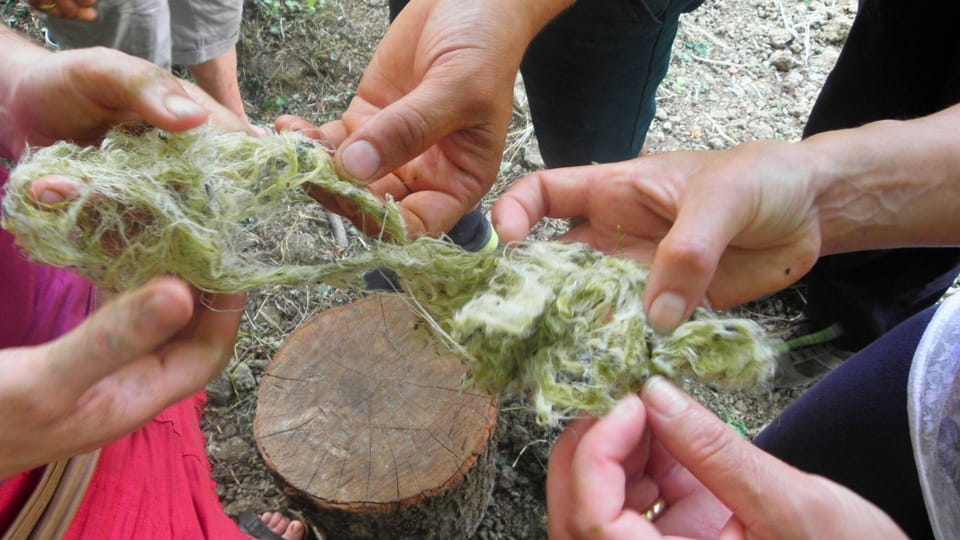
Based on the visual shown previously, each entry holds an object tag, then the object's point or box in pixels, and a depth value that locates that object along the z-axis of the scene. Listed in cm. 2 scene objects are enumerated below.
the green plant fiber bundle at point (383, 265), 33
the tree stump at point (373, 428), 47
